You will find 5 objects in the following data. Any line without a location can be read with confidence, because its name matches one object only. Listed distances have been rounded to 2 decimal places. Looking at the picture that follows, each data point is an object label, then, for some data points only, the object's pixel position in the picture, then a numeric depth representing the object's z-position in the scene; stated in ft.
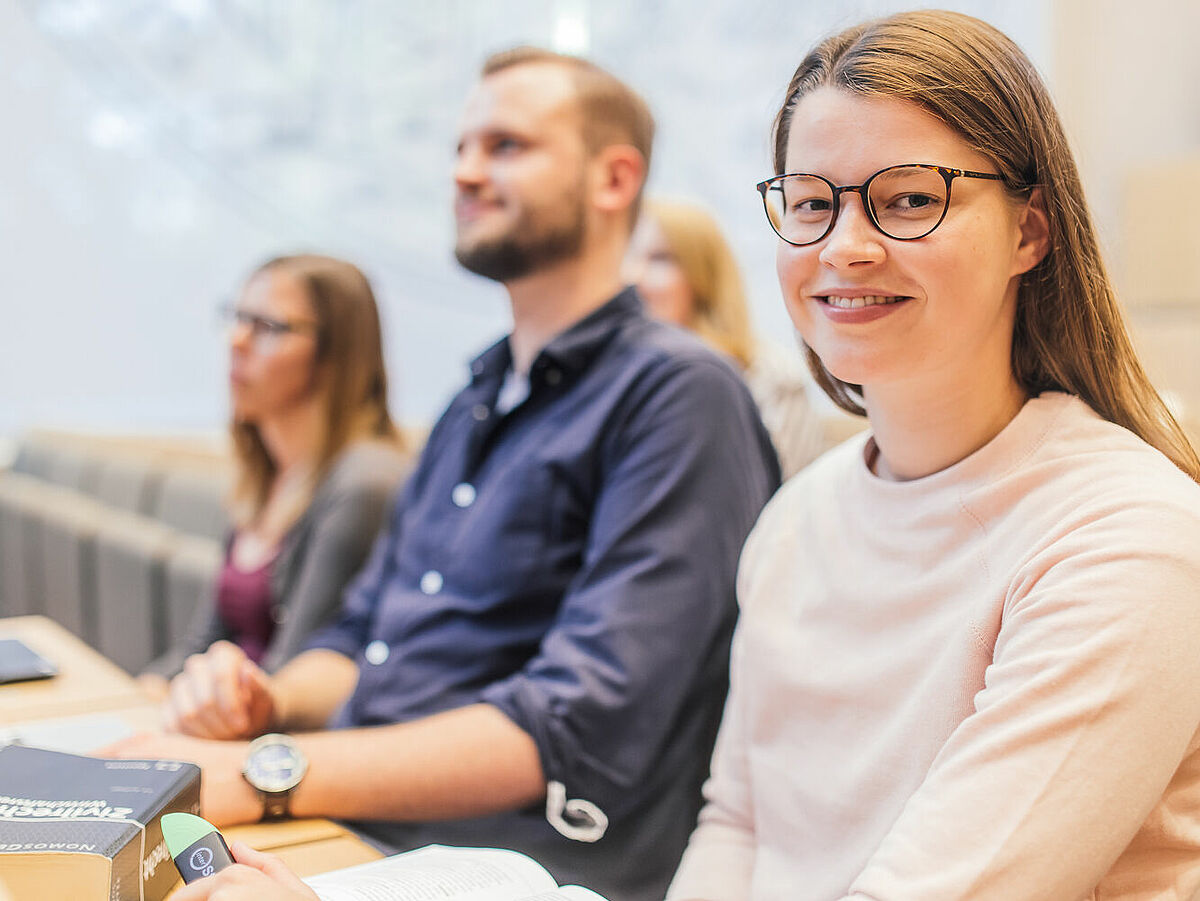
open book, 2.74
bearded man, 3.98
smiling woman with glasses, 2.31
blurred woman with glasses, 6.58
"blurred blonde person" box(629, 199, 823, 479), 9.19
